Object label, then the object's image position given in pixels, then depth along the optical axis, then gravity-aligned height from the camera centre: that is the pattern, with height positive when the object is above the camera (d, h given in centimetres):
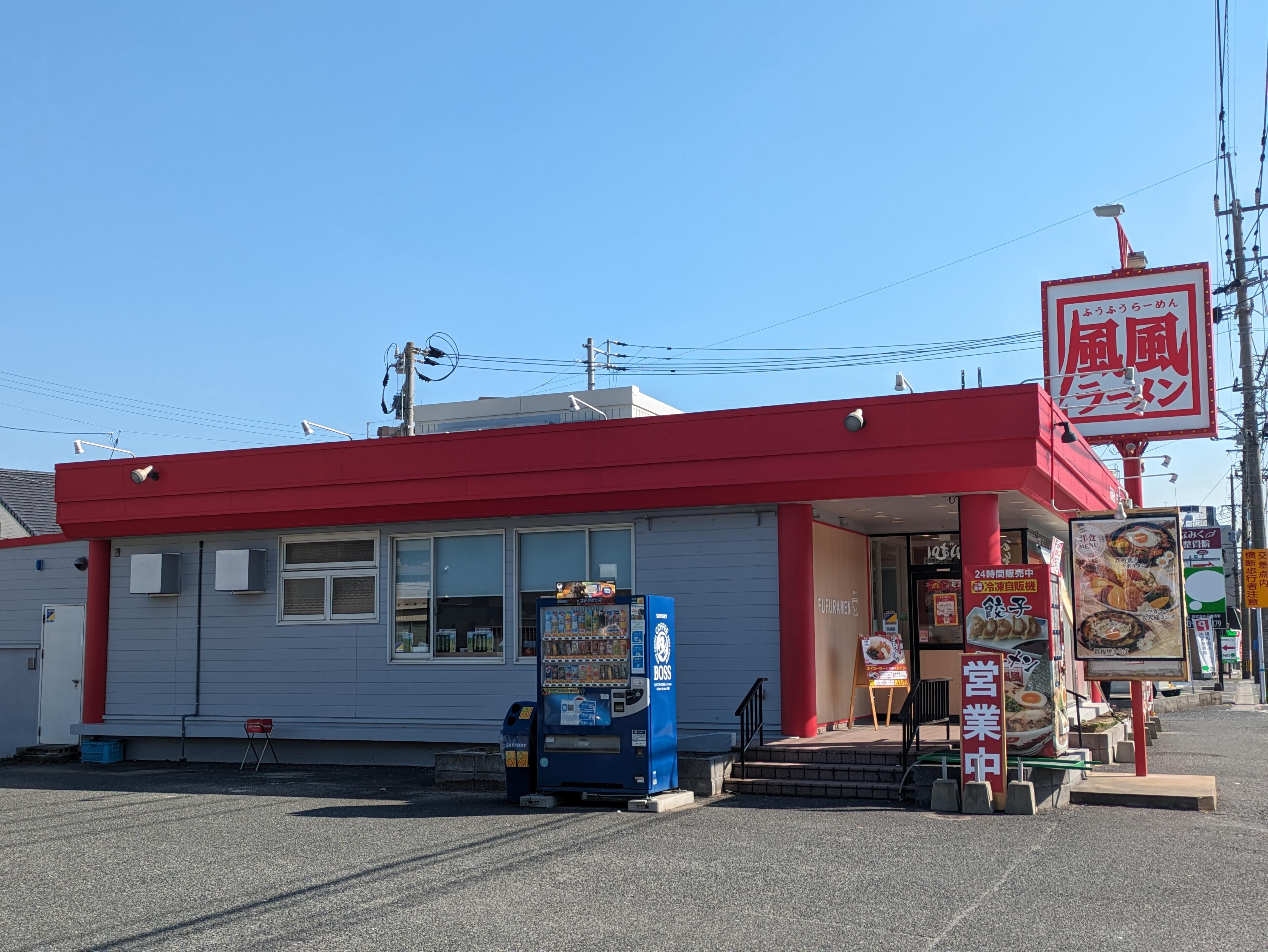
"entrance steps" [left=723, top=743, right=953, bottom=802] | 1142 -156
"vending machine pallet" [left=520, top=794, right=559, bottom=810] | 1125 -175
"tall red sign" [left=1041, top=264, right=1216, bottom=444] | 1969 +452
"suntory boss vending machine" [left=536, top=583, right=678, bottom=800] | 1109 -74
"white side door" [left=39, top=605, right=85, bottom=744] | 1716 -74
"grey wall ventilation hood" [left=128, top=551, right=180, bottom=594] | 1606 +67
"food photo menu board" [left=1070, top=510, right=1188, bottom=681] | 1121 +16
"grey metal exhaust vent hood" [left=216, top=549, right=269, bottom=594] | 1565 +68
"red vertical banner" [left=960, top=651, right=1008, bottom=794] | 1030 -103
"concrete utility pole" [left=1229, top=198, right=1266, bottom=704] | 2562 +418
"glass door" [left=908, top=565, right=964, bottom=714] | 1591 -9
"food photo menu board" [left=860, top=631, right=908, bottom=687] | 1402 -53
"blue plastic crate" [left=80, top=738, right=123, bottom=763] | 1628 -178
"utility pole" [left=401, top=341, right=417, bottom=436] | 2711 +530
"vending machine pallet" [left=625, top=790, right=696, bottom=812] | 1080 -172
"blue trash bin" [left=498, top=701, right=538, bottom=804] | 1148 -135
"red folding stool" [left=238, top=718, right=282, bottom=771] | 1495 -138
